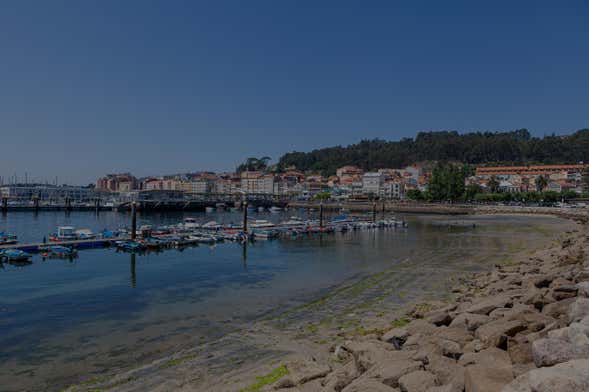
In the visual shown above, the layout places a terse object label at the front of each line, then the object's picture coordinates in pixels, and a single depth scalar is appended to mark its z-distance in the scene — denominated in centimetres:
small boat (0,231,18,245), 3736
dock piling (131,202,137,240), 3972
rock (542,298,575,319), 853
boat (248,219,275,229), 5491
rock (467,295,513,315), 1002
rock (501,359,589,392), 418
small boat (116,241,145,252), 3631
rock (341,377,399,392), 647
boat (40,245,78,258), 3337
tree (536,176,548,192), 13162
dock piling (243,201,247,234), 4680
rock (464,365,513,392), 536
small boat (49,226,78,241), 4144
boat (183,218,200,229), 5534
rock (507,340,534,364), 641
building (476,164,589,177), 15881
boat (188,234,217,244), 4234
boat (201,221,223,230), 5500
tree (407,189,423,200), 12950
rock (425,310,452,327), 1039
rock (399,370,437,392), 632
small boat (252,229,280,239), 4711
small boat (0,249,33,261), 3058
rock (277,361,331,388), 866
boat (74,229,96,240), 4182
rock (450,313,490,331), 882
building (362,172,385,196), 16250
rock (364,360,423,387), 675
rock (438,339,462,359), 745
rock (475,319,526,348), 714
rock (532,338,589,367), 516
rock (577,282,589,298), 819
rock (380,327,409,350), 990
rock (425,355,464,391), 588
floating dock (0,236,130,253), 3406
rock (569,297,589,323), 691
